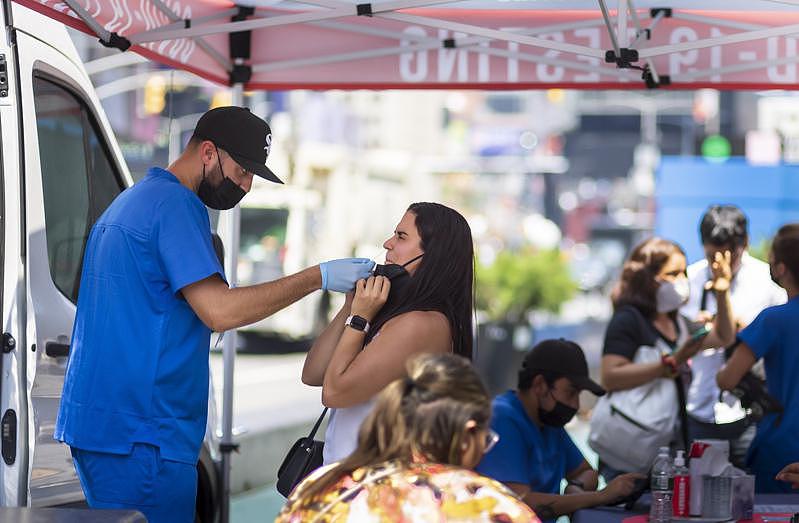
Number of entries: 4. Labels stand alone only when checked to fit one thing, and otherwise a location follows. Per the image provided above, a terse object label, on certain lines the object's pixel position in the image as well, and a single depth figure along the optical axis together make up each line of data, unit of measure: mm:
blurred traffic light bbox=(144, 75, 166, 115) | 22355
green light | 28319
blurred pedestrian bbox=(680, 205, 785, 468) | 5895
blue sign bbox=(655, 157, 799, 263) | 19406
